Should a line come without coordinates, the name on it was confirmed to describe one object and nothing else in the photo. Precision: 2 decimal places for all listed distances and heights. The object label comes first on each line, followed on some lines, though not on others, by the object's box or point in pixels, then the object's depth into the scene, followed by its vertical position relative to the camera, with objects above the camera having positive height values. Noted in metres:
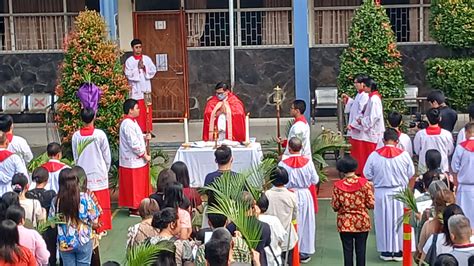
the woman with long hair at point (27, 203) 10.15 -1.64
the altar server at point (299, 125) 13.23 -1.17
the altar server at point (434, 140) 12.57 -1.34
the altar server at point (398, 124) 12.58 -1.17
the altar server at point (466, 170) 11.91 -1.64
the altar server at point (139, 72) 18.38 -0.56
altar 14.45 -1.74
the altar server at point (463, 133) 12.27 -1.24
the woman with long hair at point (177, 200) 8.91 -1.47
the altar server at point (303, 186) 11.93 -1.81
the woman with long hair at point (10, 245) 8.27 -1.69
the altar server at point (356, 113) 15.02 -1.18
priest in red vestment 15.08 -1.17
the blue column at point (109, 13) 17.64 +0.53
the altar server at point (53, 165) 11.76 -1.46
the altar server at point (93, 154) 13.05 -1.49
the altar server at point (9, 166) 11.77 -1.44
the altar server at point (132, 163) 13.83 -1.75
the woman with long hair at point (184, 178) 10.06 -1.41
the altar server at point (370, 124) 14.91 -1.33
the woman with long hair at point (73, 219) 9.76 -1.77
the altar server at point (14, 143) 12.28 -1.24
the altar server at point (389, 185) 11.76 -1.79
